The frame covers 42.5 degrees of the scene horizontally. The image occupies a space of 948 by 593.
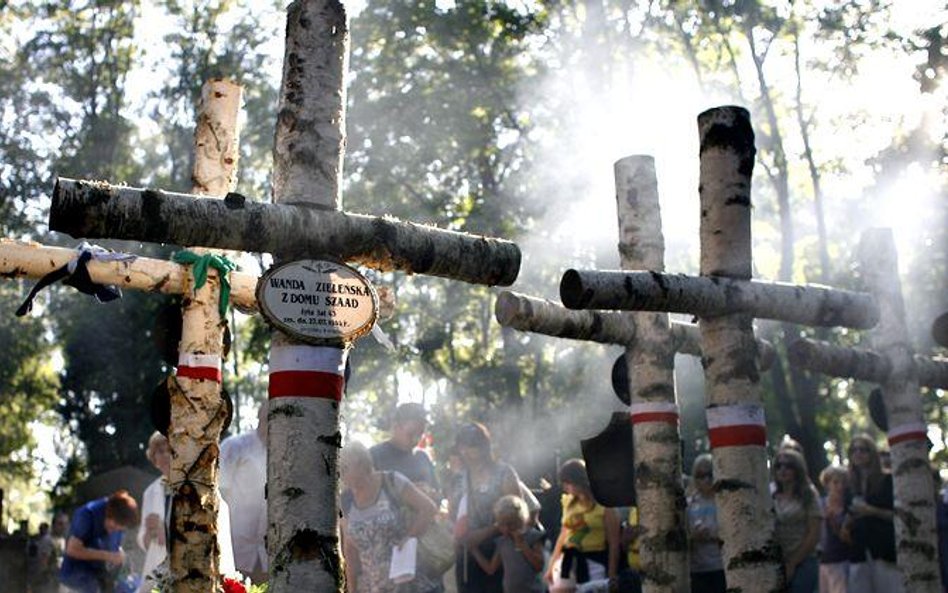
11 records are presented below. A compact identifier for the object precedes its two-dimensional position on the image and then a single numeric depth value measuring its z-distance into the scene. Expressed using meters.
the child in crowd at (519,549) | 9.57
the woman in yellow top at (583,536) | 9.63
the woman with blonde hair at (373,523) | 8.78
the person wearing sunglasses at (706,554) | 9.56
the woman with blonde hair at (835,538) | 10.81
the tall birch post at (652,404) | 7.42
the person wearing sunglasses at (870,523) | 10.47
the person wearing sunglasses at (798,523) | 9.97
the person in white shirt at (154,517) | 8.64
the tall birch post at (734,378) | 6.61
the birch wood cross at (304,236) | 4.97
